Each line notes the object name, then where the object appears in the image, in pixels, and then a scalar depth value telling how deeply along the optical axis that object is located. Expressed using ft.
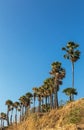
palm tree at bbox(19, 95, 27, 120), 390.21
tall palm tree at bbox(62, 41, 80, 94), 273.13
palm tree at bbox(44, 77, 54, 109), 299.87
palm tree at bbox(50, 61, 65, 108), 277.64
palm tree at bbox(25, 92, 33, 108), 387.34
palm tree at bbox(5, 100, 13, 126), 443.32
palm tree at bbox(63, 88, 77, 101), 256.52
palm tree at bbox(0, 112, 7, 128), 484.33
